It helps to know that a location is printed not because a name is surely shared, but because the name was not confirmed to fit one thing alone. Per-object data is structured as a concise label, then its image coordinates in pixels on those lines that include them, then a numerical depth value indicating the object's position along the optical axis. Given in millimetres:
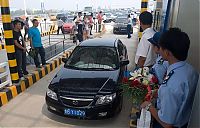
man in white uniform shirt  3521
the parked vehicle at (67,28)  19694
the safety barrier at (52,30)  18594
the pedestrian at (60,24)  18730
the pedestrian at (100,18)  19906
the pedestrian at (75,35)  12834
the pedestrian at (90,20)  16891
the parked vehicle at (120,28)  19016
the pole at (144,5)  6980
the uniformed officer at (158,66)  2509
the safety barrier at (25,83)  5184
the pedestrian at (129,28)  16116
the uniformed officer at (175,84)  1797
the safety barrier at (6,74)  5366
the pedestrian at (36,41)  6962
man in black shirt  6035
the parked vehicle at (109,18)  39909
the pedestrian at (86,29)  13867
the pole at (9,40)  5363
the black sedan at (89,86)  3971
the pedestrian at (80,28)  12927
